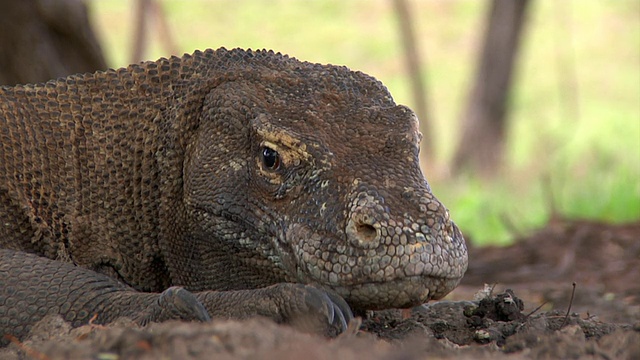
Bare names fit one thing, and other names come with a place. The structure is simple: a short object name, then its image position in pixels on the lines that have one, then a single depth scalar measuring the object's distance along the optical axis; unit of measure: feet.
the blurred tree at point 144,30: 65.05
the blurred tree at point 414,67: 96.67
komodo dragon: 19.43
